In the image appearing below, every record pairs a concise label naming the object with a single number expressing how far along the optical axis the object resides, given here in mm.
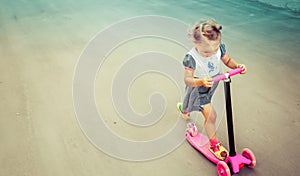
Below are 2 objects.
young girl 1634
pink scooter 1642
